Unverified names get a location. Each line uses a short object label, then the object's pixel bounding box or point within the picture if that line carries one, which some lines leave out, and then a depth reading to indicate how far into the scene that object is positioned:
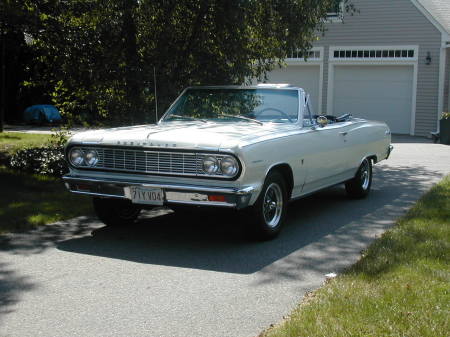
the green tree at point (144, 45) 10.53
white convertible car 6.16
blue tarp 25.86
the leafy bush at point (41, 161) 11.01
